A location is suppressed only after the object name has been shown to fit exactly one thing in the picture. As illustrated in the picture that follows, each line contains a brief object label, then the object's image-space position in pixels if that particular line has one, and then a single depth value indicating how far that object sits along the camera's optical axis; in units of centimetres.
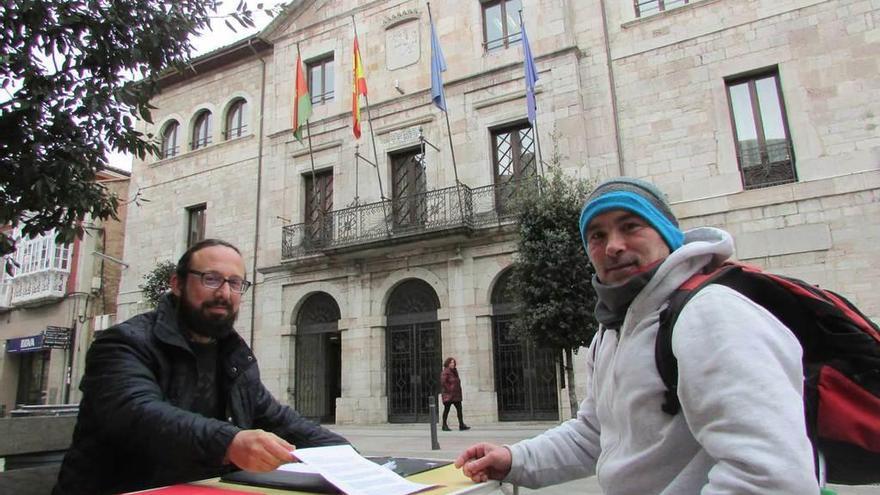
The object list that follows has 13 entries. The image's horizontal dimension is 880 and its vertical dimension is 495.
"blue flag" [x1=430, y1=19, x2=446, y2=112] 1361
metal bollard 912
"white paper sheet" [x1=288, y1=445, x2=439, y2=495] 163
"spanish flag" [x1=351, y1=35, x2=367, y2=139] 1482
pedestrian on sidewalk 1242
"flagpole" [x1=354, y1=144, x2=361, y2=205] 1625
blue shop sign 2280
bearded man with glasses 182
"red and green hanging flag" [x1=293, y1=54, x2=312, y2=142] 1548
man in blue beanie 118
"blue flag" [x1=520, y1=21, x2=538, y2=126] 1280
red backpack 134
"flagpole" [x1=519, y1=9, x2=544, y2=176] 1303
